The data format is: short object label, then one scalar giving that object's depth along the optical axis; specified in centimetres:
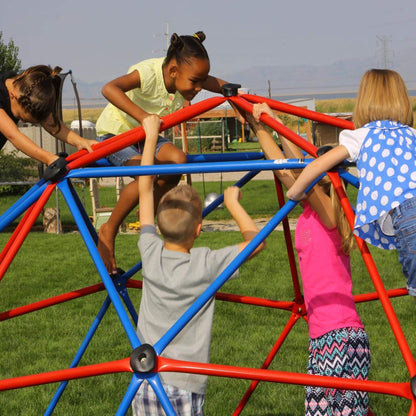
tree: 3697
